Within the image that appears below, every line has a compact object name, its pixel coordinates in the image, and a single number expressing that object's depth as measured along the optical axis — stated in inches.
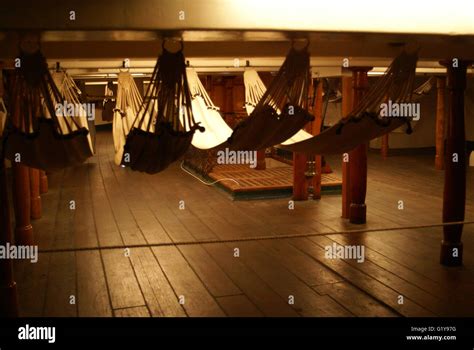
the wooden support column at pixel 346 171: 184.2
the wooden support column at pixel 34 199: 185.9
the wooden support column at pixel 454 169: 121.9
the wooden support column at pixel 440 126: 298.5
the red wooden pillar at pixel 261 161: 275.7
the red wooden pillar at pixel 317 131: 216.1
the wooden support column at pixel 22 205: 141.9
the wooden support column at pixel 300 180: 218.8
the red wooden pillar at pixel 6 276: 91.2
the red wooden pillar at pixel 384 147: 361.1
